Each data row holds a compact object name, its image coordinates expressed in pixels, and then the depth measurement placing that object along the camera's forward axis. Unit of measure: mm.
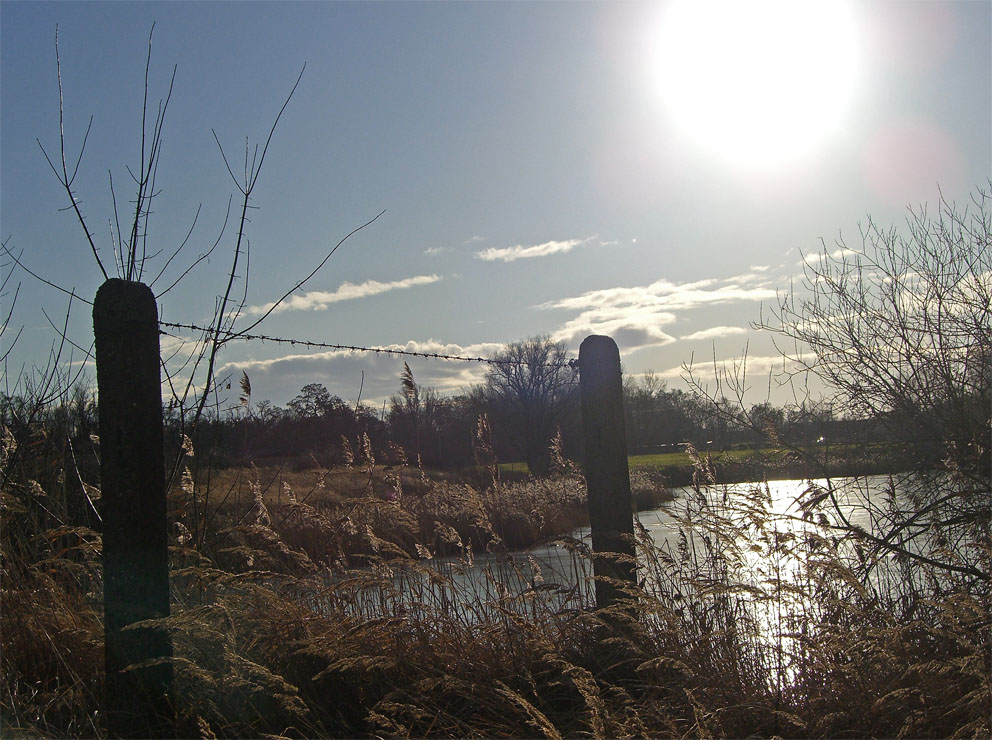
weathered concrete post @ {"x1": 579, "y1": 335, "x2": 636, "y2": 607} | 3502
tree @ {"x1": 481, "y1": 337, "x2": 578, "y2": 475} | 21870
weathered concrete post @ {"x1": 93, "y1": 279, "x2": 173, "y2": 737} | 2629
